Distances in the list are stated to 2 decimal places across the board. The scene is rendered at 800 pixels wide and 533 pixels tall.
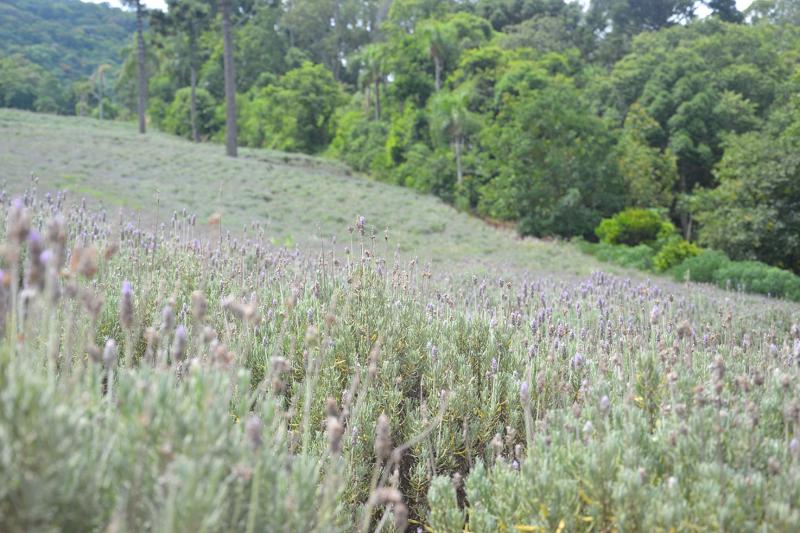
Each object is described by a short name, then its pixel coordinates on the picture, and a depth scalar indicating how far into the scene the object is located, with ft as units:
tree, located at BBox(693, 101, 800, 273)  61.87
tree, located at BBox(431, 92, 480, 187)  93.97
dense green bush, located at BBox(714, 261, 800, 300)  45.93
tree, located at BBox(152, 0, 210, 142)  115.03
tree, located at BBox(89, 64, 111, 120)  202.22
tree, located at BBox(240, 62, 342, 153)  136.05
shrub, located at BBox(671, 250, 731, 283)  51.44
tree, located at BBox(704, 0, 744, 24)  154.71
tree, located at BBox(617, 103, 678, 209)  84.02
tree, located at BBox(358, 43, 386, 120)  119.75
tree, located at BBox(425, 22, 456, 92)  109.09
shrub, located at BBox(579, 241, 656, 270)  58.54
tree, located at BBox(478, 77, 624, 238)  77.05
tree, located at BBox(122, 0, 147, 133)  116.67
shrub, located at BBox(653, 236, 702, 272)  57.41
